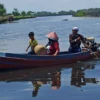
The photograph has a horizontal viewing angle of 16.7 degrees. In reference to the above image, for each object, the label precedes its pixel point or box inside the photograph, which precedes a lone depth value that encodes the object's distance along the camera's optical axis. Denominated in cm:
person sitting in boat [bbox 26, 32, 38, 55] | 1508
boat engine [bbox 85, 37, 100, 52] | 1744
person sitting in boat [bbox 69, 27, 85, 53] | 1563
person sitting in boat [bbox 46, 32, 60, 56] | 1483
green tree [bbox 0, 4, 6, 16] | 14600
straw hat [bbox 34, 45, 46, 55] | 1465
